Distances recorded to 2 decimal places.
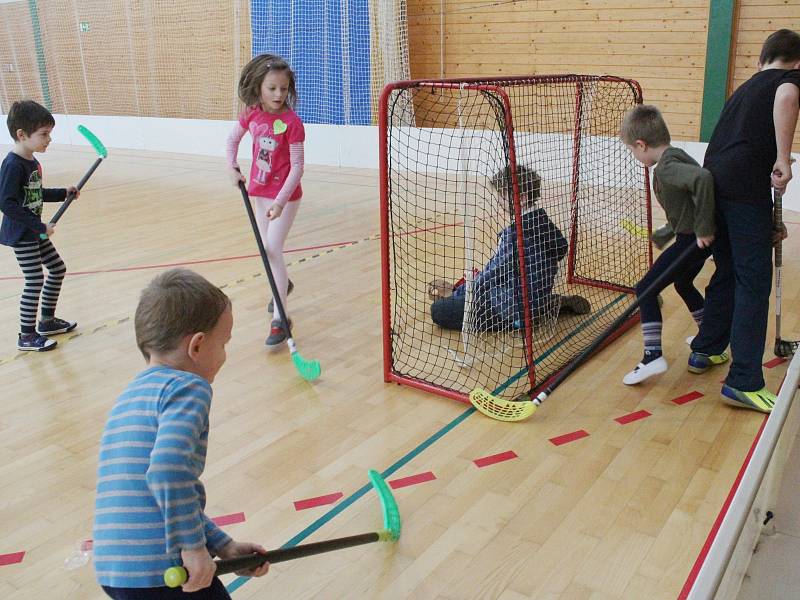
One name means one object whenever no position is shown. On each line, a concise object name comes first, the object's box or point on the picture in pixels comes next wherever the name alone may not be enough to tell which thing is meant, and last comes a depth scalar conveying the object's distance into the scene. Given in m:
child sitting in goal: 3.15
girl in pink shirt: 3.26
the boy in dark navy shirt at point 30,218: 3.18
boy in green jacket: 2.61
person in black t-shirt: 2.48
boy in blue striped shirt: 1.13
